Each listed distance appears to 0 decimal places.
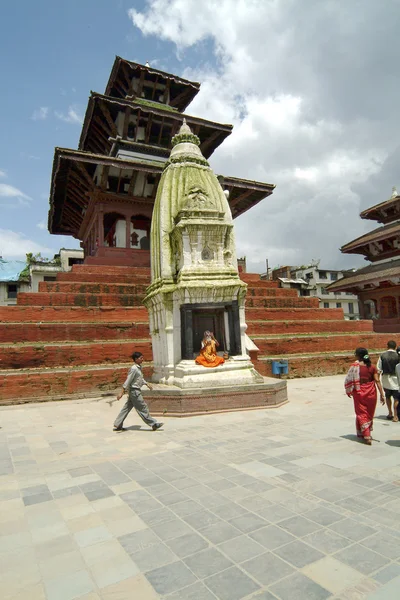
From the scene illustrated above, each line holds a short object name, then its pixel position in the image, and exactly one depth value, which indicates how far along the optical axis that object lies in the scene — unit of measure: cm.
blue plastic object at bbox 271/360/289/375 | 1195
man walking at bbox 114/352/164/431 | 643
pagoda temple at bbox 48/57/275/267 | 1716
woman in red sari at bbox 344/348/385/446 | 526
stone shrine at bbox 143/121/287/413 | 832
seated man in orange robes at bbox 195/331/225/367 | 845
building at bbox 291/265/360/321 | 4553
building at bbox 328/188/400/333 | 2147
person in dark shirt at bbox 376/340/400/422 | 672
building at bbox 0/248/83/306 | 3528
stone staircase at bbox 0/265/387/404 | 1020
